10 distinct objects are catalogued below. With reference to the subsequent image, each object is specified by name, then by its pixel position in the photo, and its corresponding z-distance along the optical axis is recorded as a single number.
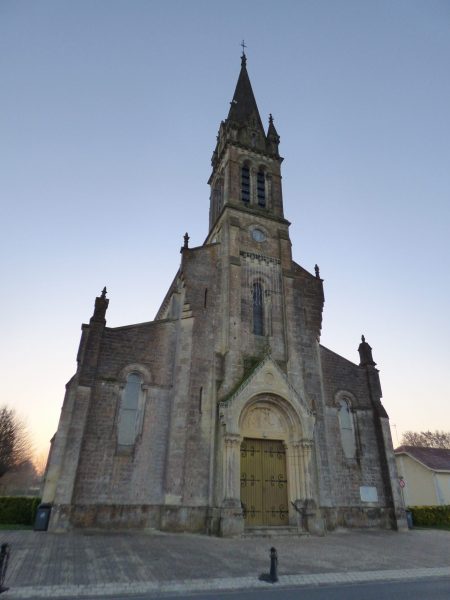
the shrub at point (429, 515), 20.98
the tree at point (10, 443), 42.84
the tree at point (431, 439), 71.63
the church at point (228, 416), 15.41
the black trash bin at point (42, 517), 13.93
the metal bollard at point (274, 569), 7.91
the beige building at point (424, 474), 29.59
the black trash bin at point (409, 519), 19.05
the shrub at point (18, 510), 16.94
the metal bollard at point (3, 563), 6.72
